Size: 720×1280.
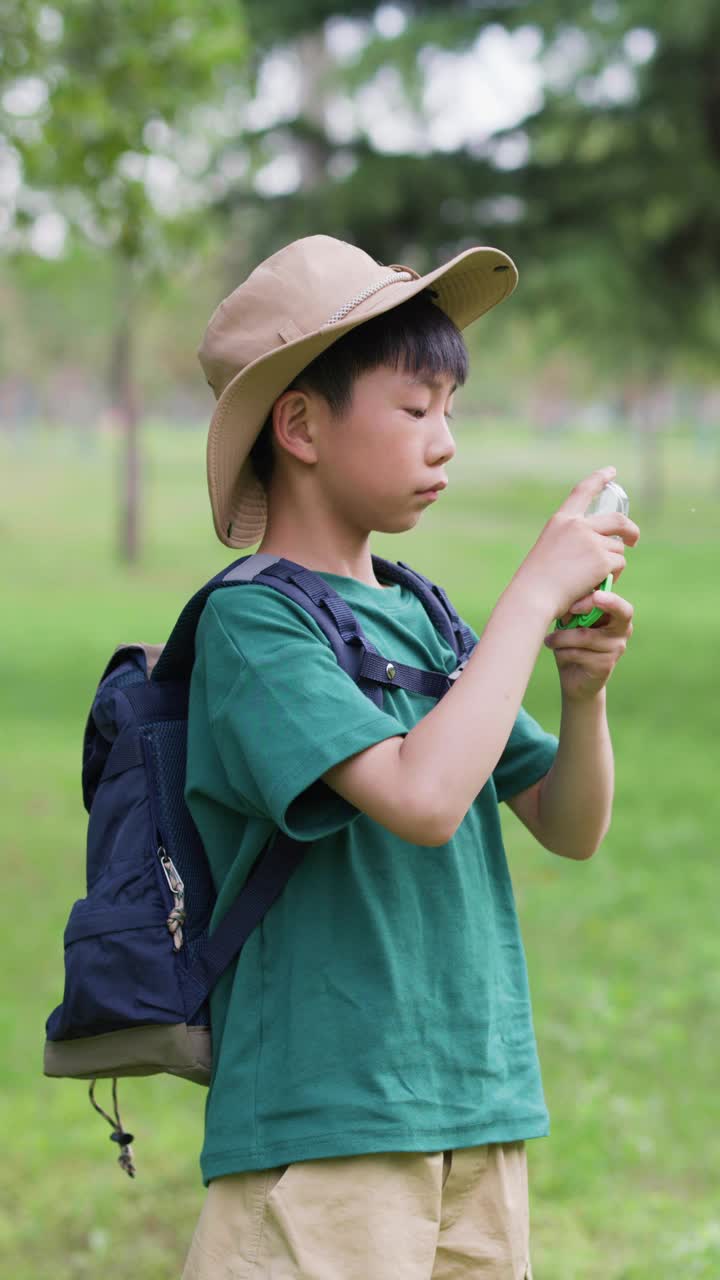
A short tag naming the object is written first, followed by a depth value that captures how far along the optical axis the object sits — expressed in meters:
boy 3.34
